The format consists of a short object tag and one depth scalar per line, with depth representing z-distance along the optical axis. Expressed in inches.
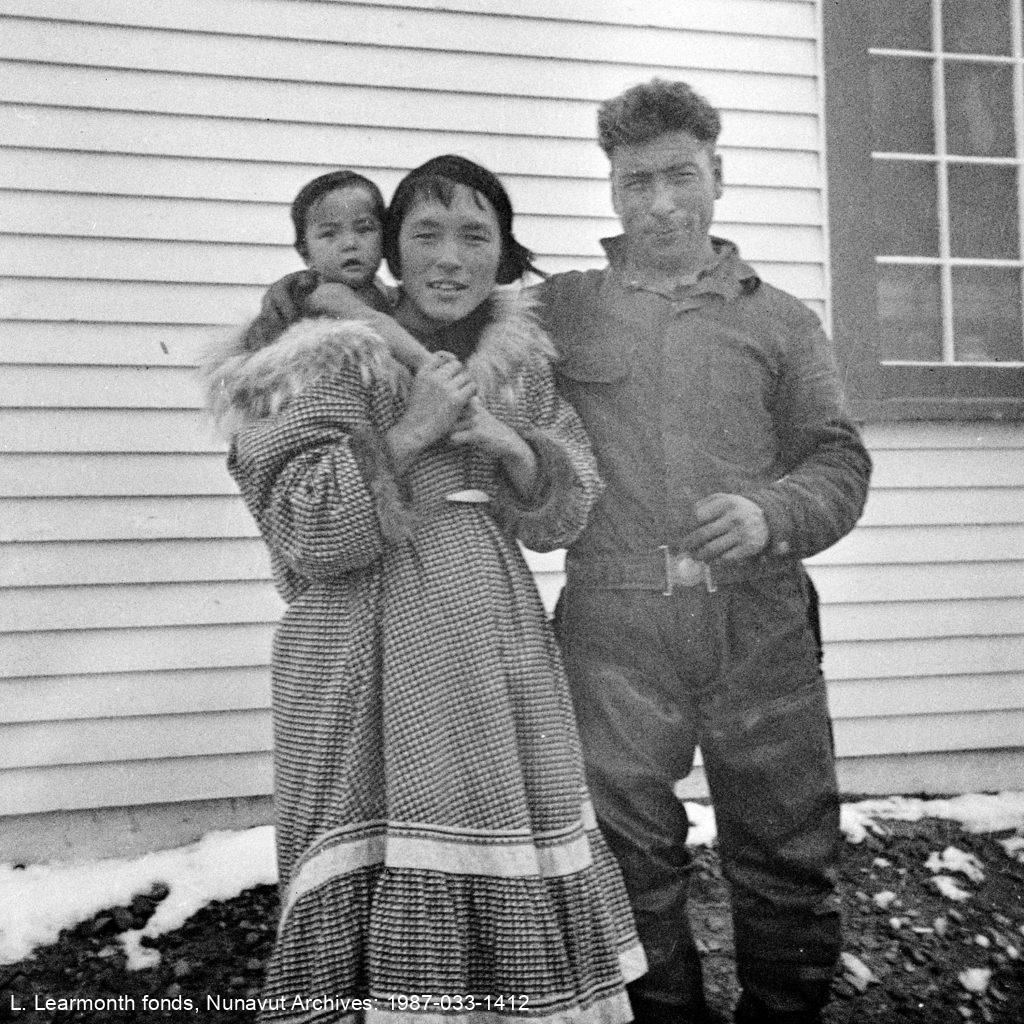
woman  63.1
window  137.9
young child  73.7
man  77.1
